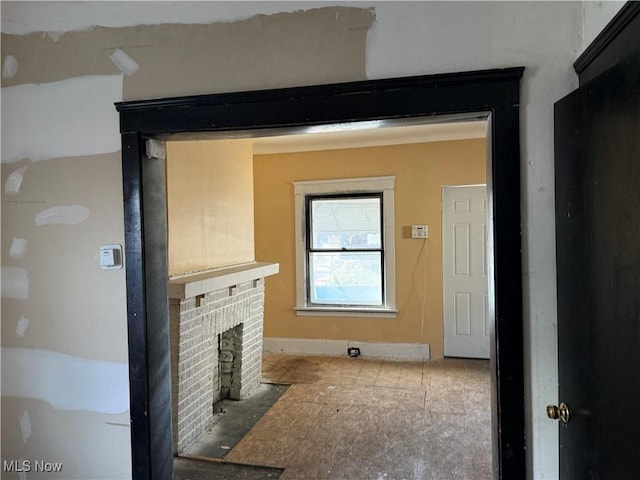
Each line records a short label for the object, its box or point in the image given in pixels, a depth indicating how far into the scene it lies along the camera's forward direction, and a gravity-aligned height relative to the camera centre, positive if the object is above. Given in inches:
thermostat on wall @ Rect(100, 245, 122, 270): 68.0 -2.7
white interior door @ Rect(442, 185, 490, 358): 179.6 -17.1
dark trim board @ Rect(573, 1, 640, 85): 38.8 +19.6
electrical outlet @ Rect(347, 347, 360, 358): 188.2 -52.8
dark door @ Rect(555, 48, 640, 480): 37.0 -4.3
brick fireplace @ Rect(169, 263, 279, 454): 104.3 -30.8
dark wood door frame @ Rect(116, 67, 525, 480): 55.6 +7.1
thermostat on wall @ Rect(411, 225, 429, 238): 180.5 +1.0
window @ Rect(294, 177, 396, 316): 185.5 -5.5
